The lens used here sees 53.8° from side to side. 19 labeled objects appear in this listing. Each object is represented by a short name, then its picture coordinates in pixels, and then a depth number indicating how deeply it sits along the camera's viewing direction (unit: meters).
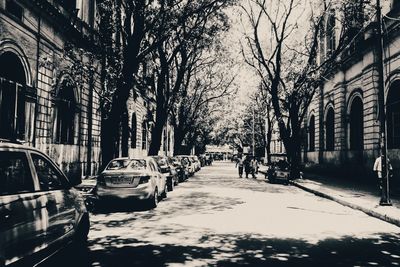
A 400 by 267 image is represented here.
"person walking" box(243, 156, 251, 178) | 28.49
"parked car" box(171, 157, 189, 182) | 22.66
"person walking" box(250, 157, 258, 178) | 29.03
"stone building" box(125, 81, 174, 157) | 31.45
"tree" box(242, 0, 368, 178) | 24.05
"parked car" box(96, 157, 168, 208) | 10.74
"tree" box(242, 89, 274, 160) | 45.49
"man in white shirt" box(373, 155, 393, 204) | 12.12
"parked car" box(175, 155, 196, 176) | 26.82
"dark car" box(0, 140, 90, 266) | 3.62
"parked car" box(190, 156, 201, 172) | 33.56
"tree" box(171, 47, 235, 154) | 34.75
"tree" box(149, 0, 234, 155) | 16.67
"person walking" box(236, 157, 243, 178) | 29.00
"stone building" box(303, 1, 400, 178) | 19.64
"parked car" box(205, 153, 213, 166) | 63.46
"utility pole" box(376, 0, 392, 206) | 12.11
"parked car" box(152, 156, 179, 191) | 16.51
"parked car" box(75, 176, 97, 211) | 11.30
